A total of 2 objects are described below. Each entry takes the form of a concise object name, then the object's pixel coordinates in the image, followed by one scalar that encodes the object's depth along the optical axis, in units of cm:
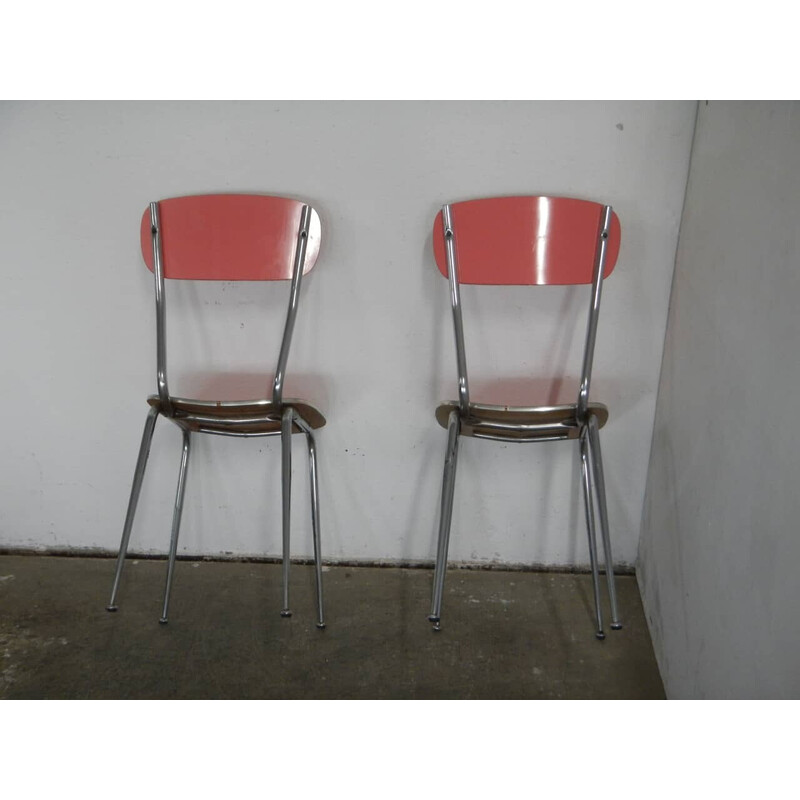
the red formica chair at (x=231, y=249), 167
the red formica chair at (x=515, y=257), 161
